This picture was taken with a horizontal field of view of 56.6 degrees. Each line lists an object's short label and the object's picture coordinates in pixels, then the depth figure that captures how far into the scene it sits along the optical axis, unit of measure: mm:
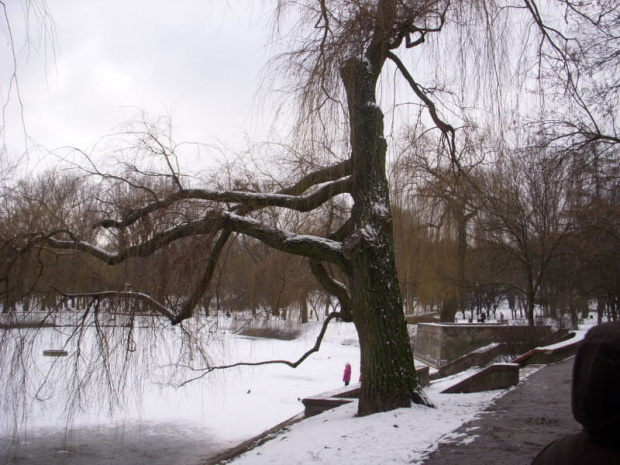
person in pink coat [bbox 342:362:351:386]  19078
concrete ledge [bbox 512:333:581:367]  14906
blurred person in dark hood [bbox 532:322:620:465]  1739
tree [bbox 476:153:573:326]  21359
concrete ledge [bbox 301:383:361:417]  10797
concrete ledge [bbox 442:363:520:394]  10422
